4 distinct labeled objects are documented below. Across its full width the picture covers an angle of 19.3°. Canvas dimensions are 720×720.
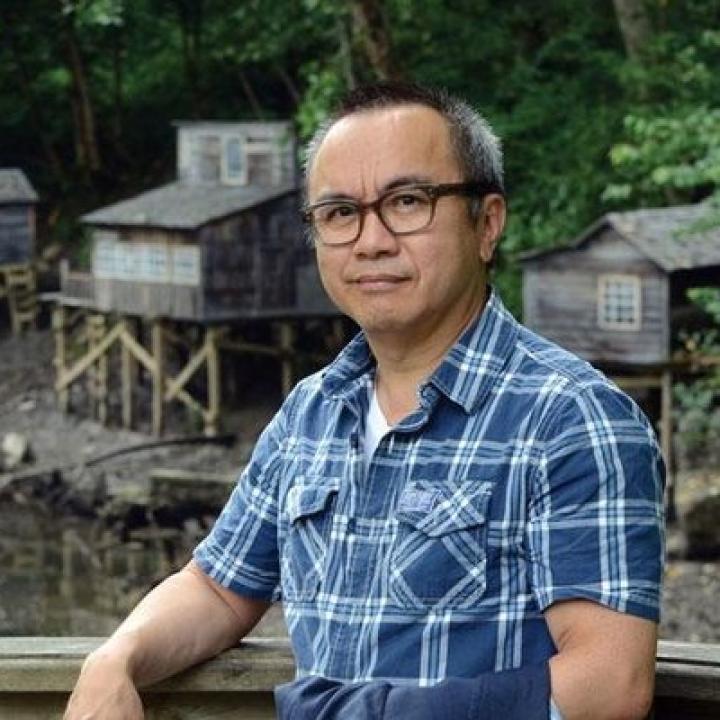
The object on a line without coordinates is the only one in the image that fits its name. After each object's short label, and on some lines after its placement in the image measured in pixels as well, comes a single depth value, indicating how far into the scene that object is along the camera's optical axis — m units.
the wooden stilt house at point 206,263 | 33.88
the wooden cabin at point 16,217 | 39.94
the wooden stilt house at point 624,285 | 25.23
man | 2.90
